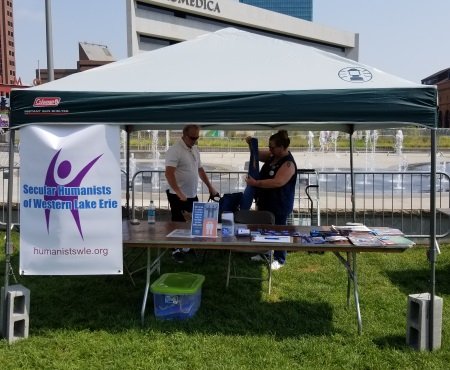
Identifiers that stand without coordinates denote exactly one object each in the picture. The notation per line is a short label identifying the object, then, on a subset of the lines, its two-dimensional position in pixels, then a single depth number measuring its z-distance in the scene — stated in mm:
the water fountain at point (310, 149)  24516
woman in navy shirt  6344
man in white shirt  6773
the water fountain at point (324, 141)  33234
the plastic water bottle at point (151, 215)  5828
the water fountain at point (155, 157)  14637
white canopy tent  4395
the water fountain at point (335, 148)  22062
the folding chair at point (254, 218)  6254
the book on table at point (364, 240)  4703
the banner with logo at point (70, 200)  4551
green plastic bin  4988
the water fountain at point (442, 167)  15148
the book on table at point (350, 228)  5398
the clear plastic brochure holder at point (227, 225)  5129
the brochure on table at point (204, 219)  5055
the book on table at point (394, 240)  4727
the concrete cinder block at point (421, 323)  4367
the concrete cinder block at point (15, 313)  4504
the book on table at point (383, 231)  5250
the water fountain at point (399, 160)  16156
